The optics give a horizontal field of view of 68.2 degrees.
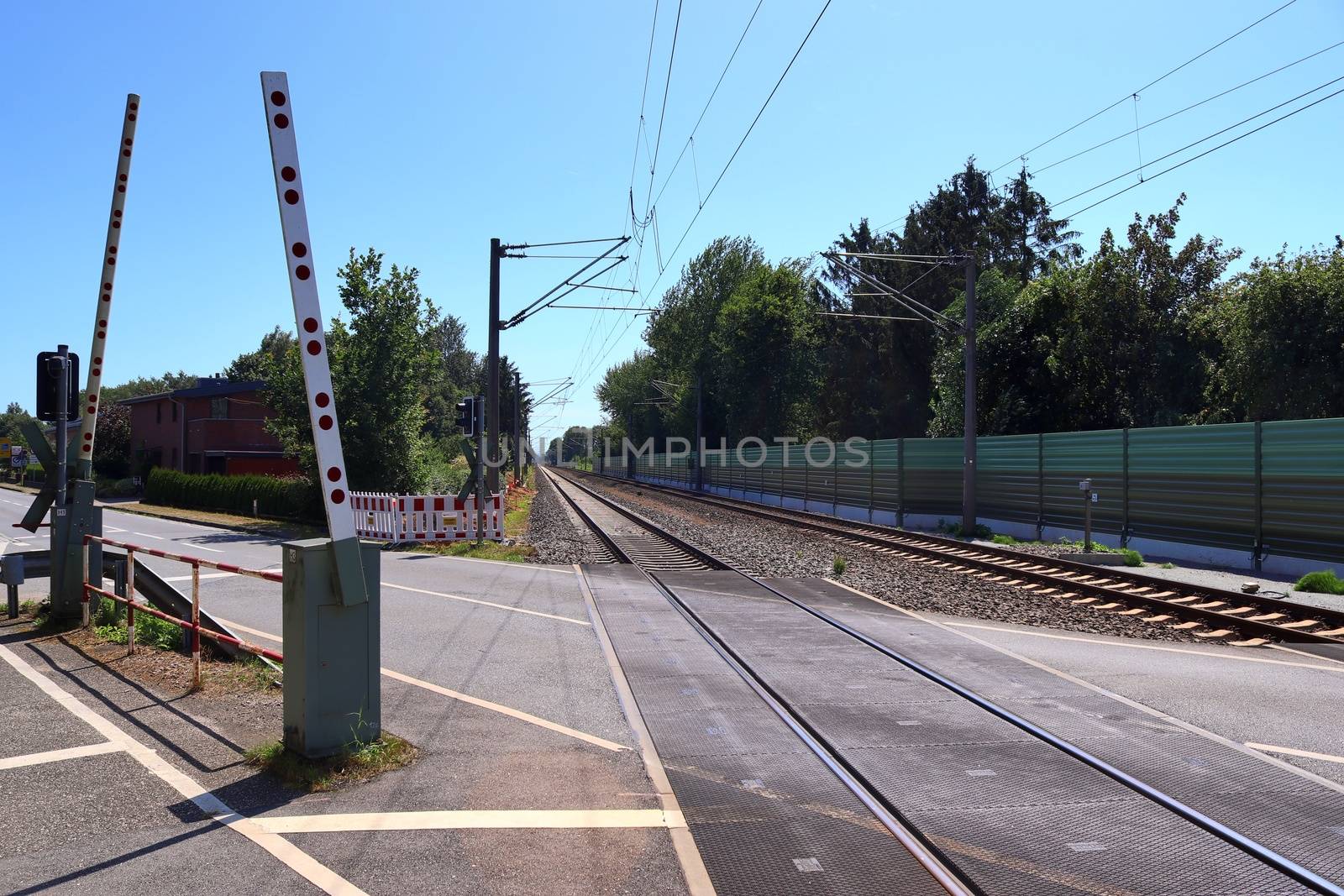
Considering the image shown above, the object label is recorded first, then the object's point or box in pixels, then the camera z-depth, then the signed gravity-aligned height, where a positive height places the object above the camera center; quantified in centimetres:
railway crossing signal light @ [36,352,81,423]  1141 +91
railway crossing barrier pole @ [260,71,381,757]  589 -67
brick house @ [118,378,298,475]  5422 +180
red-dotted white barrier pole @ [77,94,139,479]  1109 +243
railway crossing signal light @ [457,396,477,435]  2314 +122
